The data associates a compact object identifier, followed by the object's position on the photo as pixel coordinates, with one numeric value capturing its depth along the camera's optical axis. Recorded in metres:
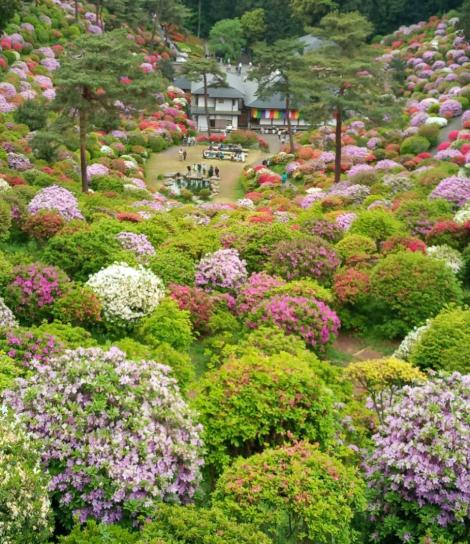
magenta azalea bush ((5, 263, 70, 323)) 14.38
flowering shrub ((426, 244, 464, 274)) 19.12
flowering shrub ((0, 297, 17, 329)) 12.90
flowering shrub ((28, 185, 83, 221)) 20.94
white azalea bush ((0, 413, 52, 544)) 7.19
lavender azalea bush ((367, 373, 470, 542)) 9.00
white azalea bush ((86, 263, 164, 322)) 14.93
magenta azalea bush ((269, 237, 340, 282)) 17.50
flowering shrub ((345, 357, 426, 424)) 12.62
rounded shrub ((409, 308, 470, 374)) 13.68
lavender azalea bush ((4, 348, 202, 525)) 8.41
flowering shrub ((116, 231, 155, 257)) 17.92
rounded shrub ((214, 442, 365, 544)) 8.35
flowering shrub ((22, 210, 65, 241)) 19.25
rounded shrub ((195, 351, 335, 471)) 10.20
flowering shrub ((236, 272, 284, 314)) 15.84
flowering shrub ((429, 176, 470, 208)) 24.75
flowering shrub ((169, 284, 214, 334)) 15.73
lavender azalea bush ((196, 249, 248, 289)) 17.23
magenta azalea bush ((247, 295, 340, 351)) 14.60
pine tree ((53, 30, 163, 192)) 26.92
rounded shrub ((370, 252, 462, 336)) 16.48
